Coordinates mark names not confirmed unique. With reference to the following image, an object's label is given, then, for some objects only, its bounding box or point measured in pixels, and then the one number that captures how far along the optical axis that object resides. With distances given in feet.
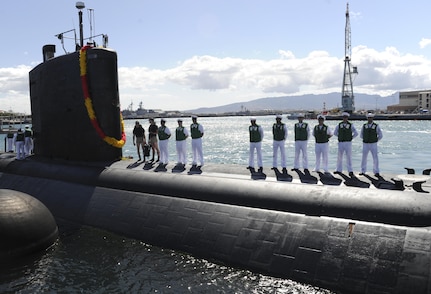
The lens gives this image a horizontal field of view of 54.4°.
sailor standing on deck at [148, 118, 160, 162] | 40.22
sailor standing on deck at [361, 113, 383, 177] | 28.37
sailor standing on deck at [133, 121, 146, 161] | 40.73
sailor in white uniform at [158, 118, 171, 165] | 36.94
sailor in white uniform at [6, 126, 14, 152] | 54.75
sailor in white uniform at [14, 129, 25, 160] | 43.92
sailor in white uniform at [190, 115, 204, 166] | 35.04
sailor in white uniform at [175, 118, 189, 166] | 36.22
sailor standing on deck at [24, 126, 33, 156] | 46.06
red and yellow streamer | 32.76
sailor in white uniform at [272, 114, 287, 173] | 31.63
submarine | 17.53
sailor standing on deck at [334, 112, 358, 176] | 29.14
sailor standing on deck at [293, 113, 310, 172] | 31.03
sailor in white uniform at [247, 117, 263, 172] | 32.81
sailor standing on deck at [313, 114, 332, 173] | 29.72
